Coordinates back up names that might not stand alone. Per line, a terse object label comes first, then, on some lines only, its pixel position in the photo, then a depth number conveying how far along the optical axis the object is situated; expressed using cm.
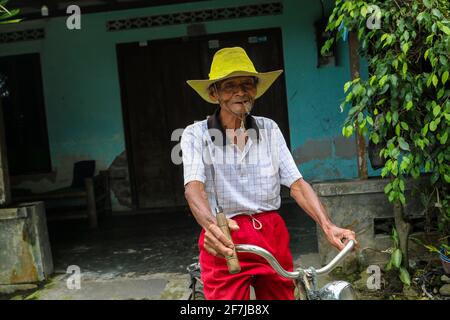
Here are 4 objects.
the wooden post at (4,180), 493
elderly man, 231
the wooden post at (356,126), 451
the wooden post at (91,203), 686
